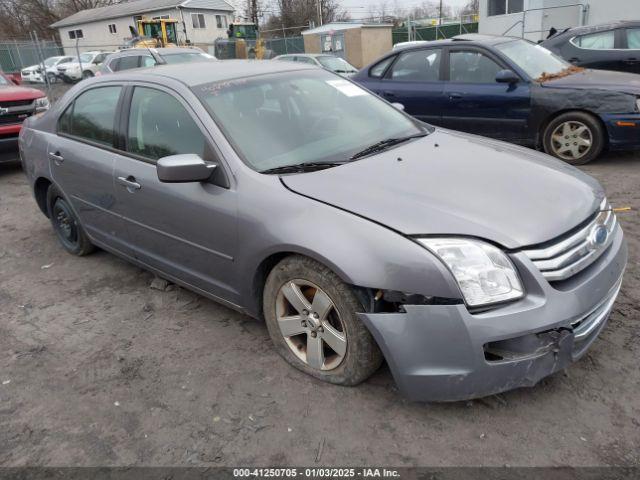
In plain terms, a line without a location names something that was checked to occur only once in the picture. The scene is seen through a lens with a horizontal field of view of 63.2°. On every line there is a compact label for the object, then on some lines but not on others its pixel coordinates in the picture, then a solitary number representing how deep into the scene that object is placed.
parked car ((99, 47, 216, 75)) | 11.95
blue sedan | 6.05
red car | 7.91
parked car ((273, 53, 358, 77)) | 16.55
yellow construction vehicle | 24.01
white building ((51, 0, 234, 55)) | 42.56
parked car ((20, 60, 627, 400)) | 2.26
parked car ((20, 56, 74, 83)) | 26.45
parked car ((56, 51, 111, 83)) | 25.95
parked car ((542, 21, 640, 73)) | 8.62
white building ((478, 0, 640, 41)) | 18.88
